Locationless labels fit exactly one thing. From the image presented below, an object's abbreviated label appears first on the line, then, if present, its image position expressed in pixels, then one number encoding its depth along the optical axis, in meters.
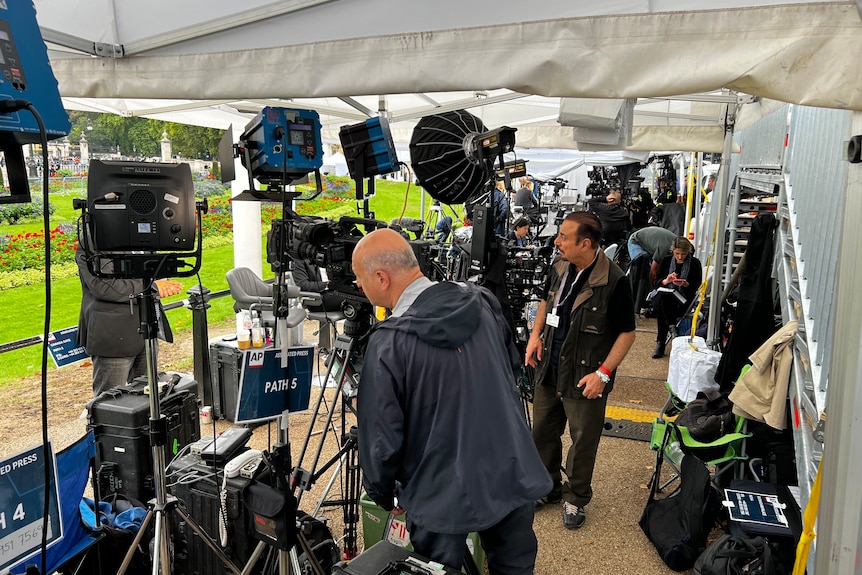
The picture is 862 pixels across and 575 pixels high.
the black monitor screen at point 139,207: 2.26
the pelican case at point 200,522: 2.61
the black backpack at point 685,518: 3.04
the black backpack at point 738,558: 2.49
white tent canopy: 1.35
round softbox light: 3.73
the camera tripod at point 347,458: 2.50
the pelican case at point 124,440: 3.26
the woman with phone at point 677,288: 6.74
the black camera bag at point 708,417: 3.46
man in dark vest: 3.27
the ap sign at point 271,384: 2.29
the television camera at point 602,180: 14.15
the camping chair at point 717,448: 3.33
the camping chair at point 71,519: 2.33
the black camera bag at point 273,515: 2.10
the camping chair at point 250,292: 5.36
